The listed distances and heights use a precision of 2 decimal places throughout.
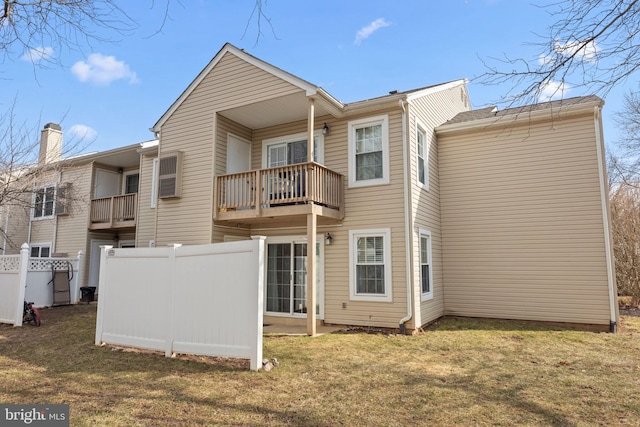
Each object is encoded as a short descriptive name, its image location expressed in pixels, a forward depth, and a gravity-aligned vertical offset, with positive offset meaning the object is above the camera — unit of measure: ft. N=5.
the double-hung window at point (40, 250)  54.42 +0.83
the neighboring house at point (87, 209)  47.75 +6.06
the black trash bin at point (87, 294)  45.39 -4.40
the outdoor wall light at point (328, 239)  33.14 +1.42
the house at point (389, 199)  30.71 +4.77
